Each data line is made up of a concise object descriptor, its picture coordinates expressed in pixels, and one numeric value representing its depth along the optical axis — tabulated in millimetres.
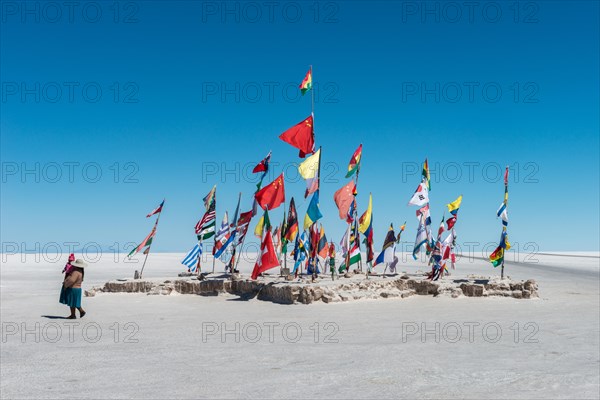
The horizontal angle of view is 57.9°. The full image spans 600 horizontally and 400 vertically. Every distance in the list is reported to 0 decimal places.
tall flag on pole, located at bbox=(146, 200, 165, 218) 25289
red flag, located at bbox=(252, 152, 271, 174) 22719
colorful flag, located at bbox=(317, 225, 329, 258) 25719
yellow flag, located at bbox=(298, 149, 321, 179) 19906
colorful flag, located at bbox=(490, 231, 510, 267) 23109
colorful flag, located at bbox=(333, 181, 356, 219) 22094
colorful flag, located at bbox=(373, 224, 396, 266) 25328
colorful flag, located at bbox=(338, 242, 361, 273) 24031
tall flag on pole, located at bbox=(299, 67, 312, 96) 21609
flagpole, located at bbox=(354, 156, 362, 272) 24234
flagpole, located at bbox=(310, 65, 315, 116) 20709
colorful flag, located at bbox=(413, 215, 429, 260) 24516
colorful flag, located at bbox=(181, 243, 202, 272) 24859
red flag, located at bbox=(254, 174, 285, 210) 19703
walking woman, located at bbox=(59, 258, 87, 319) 15633
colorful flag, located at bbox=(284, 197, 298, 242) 22397
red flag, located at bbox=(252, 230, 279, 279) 19203
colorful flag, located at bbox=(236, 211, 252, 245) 24395
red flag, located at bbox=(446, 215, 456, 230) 26656
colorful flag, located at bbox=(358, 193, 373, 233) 25328
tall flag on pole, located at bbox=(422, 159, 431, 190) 24469
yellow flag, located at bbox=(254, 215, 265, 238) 26047
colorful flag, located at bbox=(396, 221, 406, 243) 29669
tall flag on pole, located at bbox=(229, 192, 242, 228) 25312
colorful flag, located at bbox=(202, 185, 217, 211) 25812
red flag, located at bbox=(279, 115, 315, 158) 20297
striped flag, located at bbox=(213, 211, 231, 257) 26383
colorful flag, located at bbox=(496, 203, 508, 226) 22828
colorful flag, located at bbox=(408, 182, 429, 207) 23469
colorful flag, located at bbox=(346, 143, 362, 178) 24281
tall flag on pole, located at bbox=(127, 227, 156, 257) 24562
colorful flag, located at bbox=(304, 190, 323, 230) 19484
